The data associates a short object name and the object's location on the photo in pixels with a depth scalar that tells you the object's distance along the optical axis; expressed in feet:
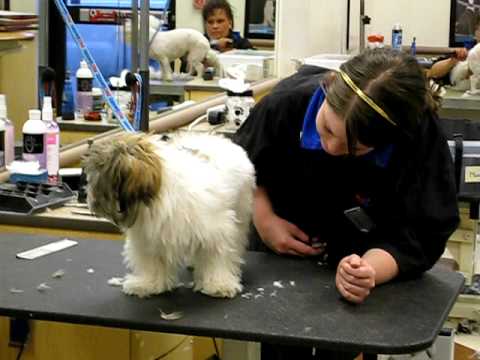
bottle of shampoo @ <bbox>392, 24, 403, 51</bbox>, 16.01
